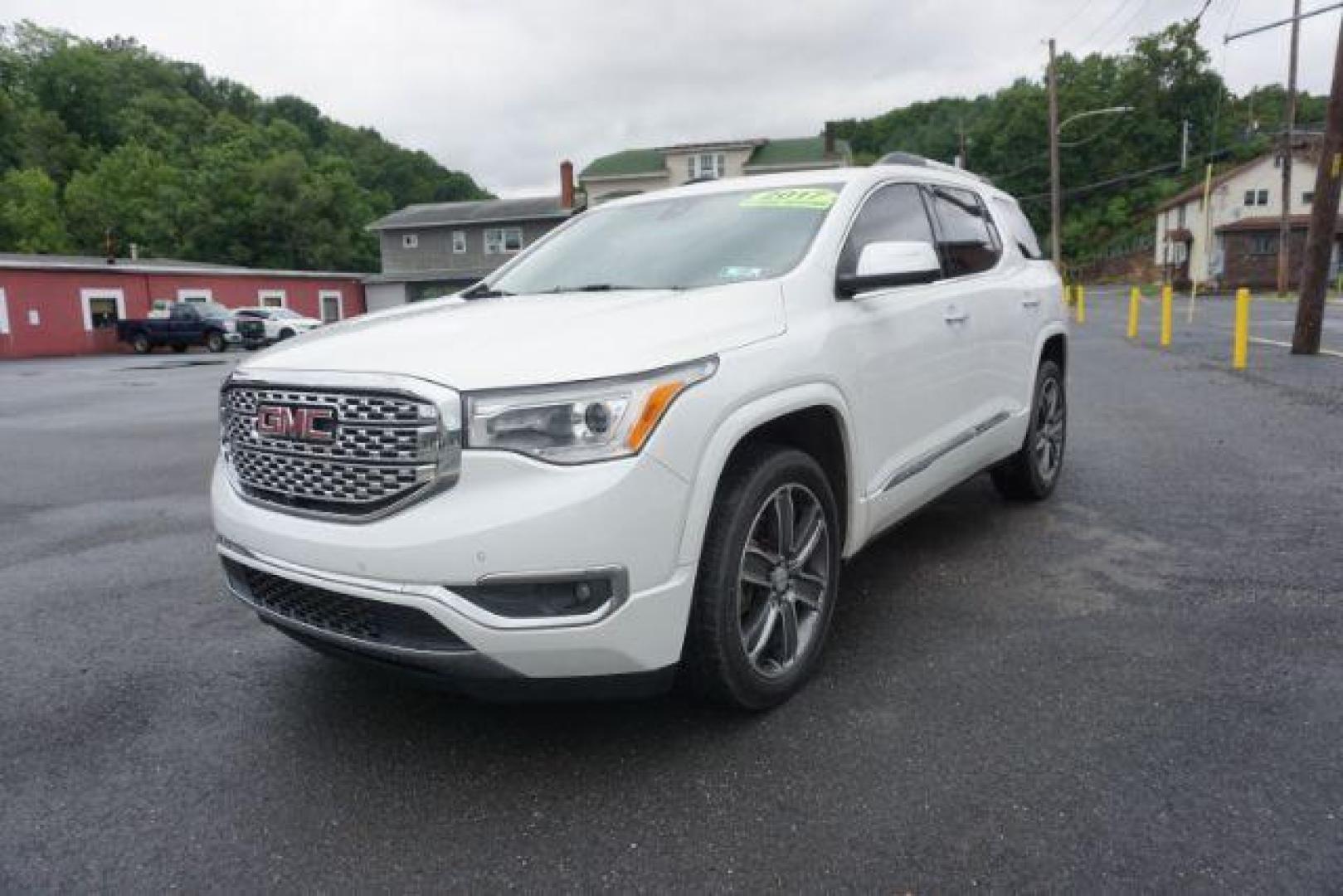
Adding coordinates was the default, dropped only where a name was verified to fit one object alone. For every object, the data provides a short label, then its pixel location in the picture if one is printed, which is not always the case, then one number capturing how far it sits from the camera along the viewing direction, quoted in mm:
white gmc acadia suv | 2387
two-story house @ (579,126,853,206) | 50188
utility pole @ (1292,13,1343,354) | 12992
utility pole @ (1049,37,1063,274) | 37656
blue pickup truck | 31672
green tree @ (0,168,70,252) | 58469
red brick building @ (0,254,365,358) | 31078
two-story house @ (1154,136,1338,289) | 53031
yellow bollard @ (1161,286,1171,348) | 16438
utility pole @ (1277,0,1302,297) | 37250
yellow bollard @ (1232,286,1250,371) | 11969
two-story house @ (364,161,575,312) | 48562
